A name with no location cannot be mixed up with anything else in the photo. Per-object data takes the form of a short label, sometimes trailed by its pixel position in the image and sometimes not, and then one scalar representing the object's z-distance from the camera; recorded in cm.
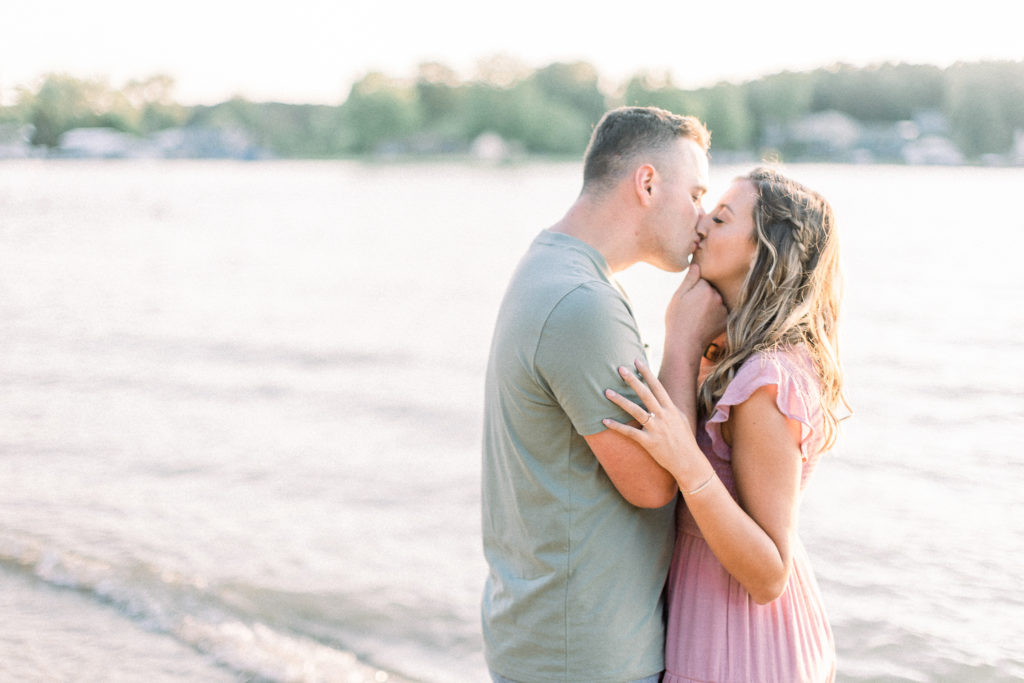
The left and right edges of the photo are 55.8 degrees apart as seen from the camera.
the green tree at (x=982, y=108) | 7344
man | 225
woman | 232
